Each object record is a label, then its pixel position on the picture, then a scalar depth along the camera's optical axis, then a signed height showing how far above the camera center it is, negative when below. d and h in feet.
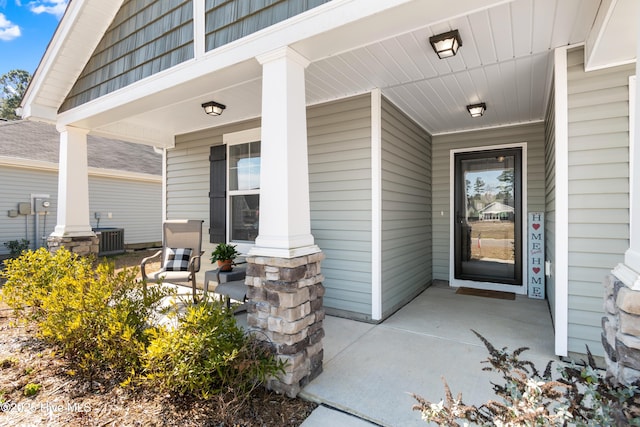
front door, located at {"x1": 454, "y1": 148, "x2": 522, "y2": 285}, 15.90 -0.14
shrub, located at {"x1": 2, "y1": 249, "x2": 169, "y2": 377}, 7.68 -2.72
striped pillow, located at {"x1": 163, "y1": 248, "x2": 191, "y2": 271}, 14.78 -2.14
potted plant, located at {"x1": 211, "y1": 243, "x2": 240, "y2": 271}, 12.76 -1.76
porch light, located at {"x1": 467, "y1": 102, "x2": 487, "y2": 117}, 13.00 +4.32
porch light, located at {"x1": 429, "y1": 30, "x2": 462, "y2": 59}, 7.91 +4.34
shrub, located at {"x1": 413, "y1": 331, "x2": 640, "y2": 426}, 3.46 -2.20
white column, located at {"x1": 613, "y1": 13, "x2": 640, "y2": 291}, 4.19 -0.15
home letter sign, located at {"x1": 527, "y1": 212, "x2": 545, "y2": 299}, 14.98 -1.94
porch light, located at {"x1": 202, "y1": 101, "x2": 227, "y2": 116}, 13.23 +4.46
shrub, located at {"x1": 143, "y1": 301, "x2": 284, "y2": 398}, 6.48 -3.05
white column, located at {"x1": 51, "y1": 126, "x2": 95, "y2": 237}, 14.75 +1.42
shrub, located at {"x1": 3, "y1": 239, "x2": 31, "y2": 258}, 25.32 -2.69
